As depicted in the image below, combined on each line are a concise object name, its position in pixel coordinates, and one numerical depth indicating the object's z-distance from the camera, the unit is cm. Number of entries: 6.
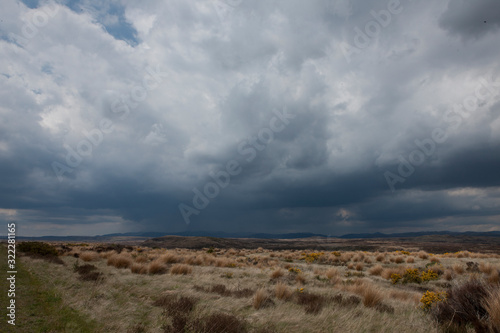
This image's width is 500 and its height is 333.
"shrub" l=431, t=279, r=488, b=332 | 630
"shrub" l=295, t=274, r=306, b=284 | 1434
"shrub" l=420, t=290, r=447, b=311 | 759
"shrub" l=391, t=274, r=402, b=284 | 1661
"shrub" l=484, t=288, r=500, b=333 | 552
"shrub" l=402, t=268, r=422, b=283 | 1658
